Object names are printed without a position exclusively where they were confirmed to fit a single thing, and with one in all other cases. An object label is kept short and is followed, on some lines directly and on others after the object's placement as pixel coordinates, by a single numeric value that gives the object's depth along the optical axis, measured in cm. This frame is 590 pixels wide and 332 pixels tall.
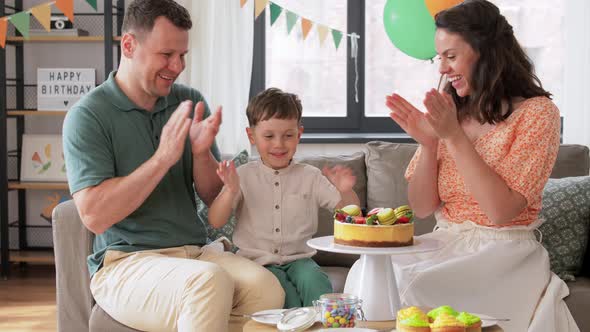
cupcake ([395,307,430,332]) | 169
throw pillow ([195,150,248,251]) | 301
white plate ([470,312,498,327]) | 184
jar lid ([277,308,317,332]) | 180
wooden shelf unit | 459
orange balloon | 381
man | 221
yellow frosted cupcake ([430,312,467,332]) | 168
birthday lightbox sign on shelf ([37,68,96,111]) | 474
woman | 218
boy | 250
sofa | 257
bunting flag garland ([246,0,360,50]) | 433
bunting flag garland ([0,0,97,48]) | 436
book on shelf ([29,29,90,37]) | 471
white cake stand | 198
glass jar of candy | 180
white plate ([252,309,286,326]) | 188
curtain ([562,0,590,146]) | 440
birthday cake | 197
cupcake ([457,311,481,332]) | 171
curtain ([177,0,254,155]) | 458
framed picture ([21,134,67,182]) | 480
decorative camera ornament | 474
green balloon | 395
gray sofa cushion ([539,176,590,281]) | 294
